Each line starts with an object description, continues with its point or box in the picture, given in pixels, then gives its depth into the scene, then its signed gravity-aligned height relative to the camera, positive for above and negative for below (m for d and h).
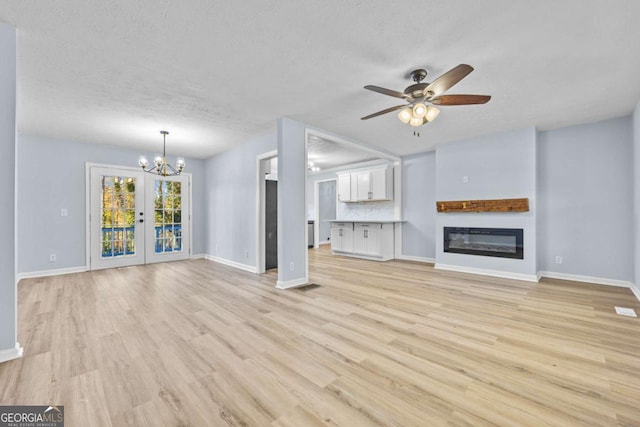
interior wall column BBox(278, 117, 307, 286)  3.92 +0.17
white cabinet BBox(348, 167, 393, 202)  6.50 +0.74
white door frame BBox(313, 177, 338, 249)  8.66 +0.04
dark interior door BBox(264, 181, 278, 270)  5.18 -0.23
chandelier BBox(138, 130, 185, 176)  4.58 +0.95
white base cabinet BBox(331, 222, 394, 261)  6.29 -0.65
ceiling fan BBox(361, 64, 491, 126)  2.38 +1.12
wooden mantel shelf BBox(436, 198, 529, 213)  4.36 +0.13
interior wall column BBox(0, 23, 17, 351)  1.97 +0.20
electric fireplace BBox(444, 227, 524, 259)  4.48 -0.52
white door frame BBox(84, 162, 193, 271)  5.18 +0.05
